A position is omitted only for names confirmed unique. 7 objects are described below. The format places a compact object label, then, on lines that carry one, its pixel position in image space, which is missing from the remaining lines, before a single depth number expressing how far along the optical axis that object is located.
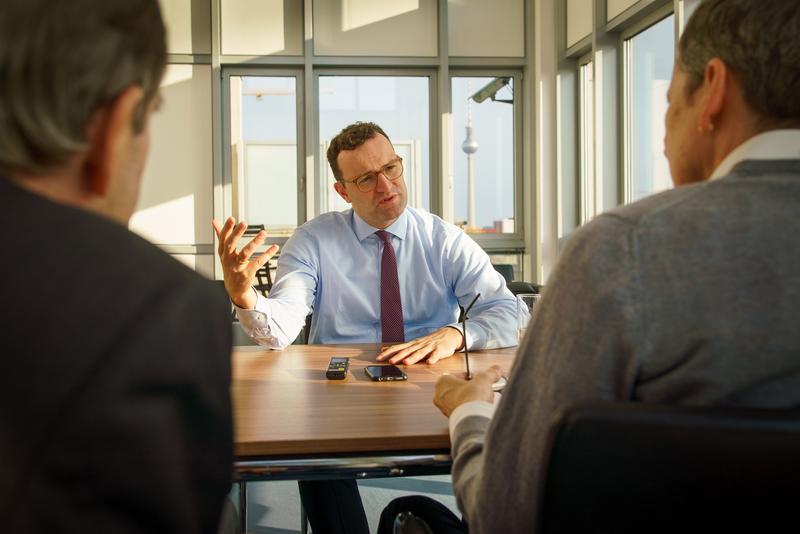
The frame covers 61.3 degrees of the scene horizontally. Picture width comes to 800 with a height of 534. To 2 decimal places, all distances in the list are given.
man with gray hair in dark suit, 0.46
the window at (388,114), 5.80
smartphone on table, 1.55
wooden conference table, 1.11
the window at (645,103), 4.18
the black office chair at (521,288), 3.48
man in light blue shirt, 2.38
